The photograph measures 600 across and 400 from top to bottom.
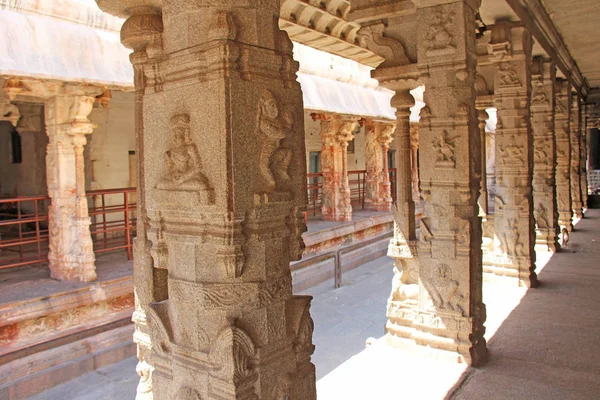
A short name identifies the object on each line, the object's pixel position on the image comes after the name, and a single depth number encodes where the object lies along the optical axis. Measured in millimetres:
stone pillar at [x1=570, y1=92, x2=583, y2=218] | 13414
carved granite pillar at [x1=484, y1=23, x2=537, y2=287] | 6129
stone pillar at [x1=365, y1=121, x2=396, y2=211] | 16344
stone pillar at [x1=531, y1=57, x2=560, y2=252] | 8102
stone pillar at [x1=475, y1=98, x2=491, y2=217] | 7969
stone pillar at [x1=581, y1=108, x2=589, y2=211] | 15047
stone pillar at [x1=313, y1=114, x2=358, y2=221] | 14195
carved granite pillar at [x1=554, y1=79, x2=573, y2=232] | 10828
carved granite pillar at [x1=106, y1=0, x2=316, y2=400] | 2133
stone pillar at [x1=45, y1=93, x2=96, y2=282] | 7551
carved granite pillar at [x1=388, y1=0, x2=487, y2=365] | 4012
